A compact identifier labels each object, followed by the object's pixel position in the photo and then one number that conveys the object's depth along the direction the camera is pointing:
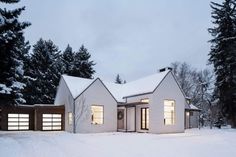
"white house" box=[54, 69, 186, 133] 16.16
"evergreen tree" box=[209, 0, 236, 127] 19.36
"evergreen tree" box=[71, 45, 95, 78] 29.10
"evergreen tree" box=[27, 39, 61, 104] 25.49
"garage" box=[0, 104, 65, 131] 17.79
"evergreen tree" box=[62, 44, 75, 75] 29.00
